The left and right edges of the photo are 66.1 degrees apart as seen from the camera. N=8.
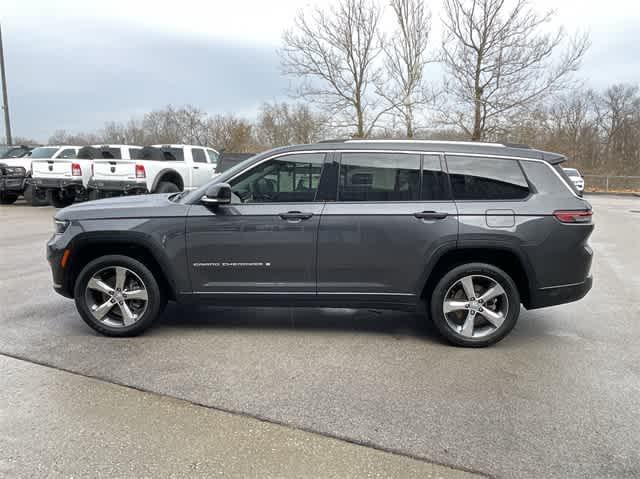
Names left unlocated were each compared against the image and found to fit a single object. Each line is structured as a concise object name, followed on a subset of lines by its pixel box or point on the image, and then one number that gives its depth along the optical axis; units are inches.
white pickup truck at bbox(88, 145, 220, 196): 555.8
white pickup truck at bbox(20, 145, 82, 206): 668.6
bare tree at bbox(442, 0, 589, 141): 741.9
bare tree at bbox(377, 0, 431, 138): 811.4
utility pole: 953.5
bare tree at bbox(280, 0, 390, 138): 845.8
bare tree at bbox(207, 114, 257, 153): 1471.0
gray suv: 165.9
